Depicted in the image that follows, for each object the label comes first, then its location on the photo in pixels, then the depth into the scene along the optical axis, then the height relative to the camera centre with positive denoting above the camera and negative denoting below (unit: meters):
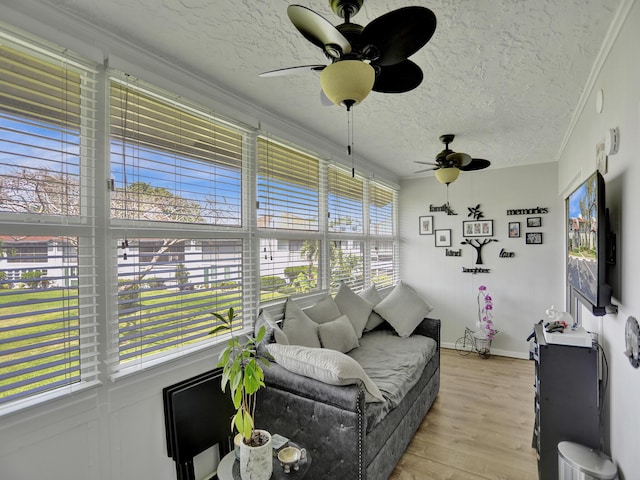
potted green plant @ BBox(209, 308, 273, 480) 1.44 -0.81
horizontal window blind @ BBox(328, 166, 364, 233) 3.76 +0.44
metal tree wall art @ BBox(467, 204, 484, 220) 4.88 +0.35
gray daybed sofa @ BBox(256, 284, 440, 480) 1.83 -1.10
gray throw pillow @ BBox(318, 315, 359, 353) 2.89 -0.86
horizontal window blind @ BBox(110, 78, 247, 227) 1.84 +0.50
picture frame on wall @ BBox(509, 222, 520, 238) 4.63 +0.10
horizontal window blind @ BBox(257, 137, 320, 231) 2.79 +0.47
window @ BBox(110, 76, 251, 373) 1.83 +0.13
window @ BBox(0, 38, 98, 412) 1.43 +0.08
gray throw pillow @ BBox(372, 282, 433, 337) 3.61 -0.81
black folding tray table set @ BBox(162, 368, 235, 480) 1.92 -1.08
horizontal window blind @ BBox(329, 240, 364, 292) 3.78 -0.30
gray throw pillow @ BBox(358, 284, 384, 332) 3.71 -0.75
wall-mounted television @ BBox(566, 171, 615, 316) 1.67 -0.06
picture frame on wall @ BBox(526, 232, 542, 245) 4.50 -0.03
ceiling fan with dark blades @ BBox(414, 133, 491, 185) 3.08 +0.70
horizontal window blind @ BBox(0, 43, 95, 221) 1.44 +0.51
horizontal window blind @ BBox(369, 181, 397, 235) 4.70 +0.43
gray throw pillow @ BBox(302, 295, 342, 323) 3.08 -0.68
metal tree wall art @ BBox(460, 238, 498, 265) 4.84 -0.11
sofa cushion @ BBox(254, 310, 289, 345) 2.35 -0.65
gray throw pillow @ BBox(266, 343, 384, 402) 1.88 -0.75
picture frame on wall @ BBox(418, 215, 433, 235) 5.25 +0.20
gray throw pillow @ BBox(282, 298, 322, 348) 2.64 -0.72
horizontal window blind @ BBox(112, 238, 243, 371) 1.84 -0.32
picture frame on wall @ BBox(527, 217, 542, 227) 4.52 +0.19
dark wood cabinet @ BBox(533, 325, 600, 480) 1.97 -1.00
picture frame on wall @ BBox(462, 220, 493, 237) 4.82 +0.12
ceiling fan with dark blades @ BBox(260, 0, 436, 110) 1.16 +0.74
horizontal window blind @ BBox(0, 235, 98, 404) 1.43 -0.35
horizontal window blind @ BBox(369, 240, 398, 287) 4.70 -0.37
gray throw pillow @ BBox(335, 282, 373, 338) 3.48 -0.73
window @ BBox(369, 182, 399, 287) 4.69 +0.01
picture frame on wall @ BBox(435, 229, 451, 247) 5.11 -0.01
